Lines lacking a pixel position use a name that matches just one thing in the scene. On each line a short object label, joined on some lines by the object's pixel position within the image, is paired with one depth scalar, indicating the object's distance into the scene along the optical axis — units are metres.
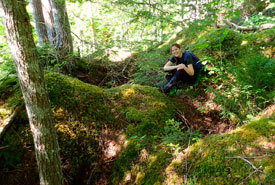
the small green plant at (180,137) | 2.73
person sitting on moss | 4.71
